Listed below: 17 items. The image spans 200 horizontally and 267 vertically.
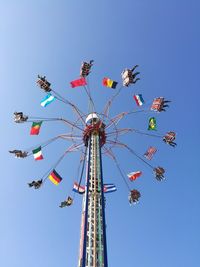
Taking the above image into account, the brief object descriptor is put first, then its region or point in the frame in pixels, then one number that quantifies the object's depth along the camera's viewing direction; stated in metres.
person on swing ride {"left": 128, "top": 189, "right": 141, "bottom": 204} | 29.99
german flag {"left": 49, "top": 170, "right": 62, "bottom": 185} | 29.86
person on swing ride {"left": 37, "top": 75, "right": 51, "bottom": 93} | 30.22
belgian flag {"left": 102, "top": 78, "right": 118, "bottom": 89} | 30.66
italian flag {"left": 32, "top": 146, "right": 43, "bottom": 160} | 30.28
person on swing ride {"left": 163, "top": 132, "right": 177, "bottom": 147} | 31.47
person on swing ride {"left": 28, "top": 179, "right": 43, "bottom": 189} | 29.24
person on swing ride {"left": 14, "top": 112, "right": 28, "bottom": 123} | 30.84
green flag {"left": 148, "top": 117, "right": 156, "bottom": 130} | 31.38
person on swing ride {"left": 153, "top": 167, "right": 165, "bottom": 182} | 31.08
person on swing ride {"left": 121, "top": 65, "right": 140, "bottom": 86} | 30.00
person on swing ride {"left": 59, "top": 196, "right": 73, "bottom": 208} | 30.64
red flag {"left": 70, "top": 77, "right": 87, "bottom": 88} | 29.94
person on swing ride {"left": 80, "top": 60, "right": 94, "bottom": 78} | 30.50
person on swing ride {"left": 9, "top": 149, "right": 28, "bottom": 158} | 30.44
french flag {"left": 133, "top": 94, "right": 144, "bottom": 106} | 31.14
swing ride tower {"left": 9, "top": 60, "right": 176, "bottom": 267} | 21.64
